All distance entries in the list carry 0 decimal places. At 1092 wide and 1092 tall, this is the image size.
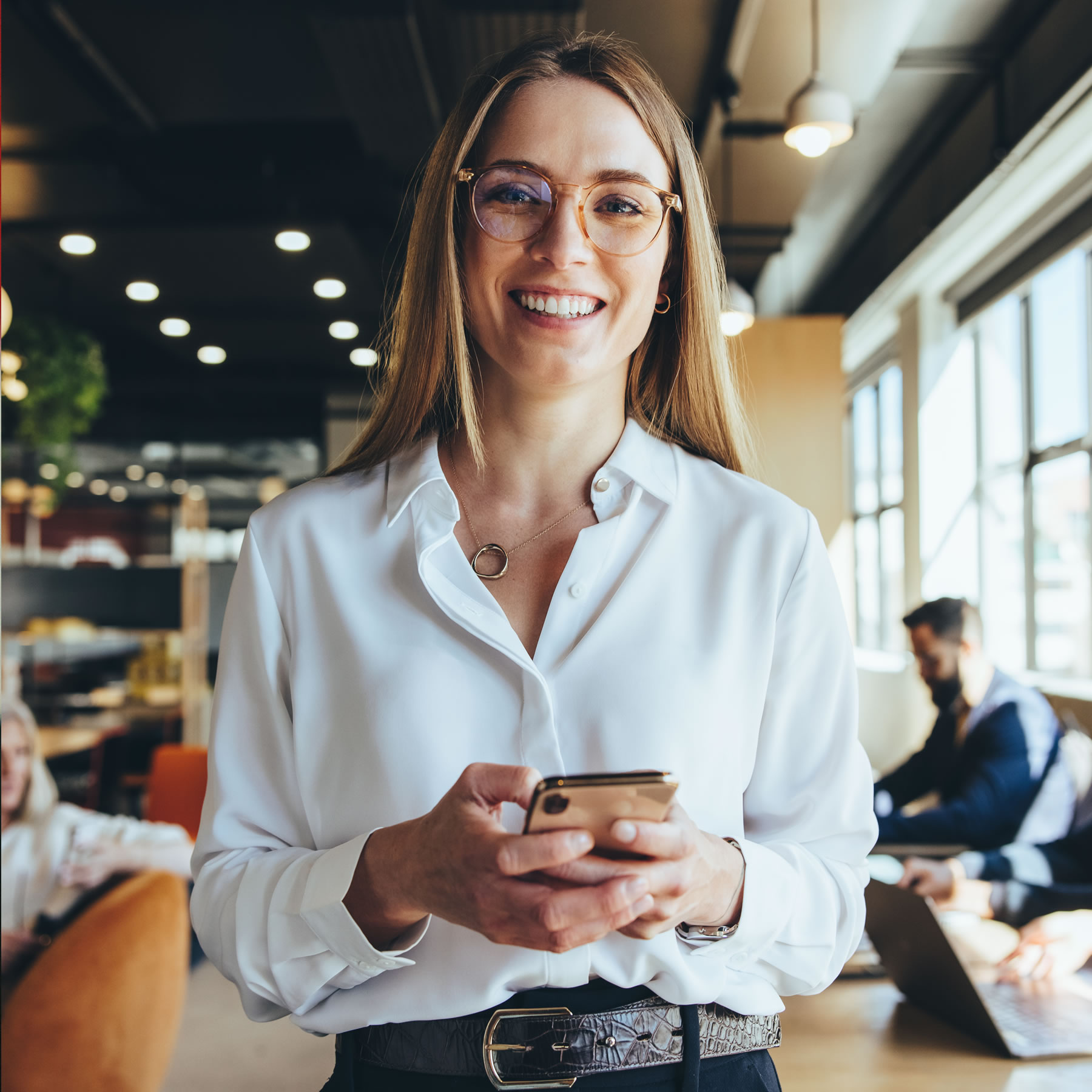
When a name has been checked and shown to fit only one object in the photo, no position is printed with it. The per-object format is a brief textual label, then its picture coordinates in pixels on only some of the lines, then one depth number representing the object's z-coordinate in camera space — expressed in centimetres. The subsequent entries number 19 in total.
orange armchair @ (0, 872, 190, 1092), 247
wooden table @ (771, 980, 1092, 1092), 159
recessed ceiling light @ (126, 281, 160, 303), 672
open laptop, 168
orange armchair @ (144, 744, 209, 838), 459
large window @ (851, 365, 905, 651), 909
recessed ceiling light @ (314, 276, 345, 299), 666
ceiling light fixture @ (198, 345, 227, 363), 885
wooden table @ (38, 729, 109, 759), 614
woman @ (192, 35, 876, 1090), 92
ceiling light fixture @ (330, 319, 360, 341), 791
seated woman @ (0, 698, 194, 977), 288
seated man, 325
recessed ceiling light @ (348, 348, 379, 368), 895
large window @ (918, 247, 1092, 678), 577
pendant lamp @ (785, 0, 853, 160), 398
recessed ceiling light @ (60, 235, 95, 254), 585
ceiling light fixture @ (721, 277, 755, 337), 540
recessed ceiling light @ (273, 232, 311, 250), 580
